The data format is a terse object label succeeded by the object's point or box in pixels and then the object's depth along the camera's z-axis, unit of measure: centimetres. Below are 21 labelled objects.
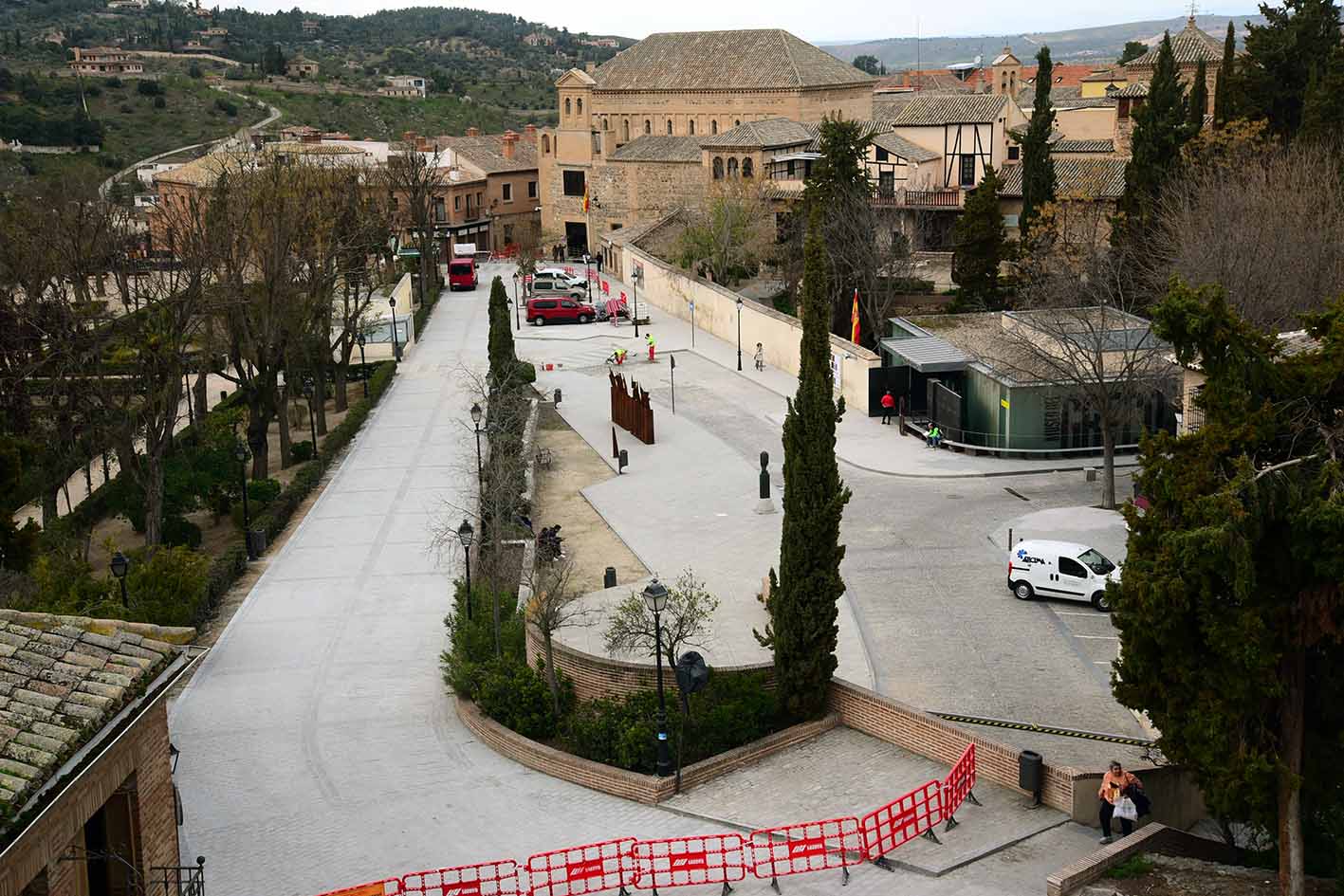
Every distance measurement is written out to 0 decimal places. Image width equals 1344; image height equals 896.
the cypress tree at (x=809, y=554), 2094
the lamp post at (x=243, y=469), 3127
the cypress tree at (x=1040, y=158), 4994
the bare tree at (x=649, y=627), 2112
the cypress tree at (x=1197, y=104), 4439
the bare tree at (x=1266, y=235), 3234
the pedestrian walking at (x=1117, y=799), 1766
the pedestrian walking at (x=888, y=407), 4188
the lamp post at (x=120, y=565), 2379
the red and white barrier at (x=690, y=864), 1722
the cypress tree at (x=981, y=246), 5109
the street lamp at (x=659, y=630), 1916
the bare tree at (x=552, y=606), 2183
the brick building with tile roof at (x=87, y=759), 1233
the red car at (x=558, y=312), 6156
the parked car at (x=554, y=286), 6644
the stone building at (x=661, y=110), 7769
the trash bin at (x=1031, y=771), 1877
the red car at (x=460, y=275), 7238
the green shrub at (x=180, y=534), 3278
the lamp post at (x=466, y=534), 2442
